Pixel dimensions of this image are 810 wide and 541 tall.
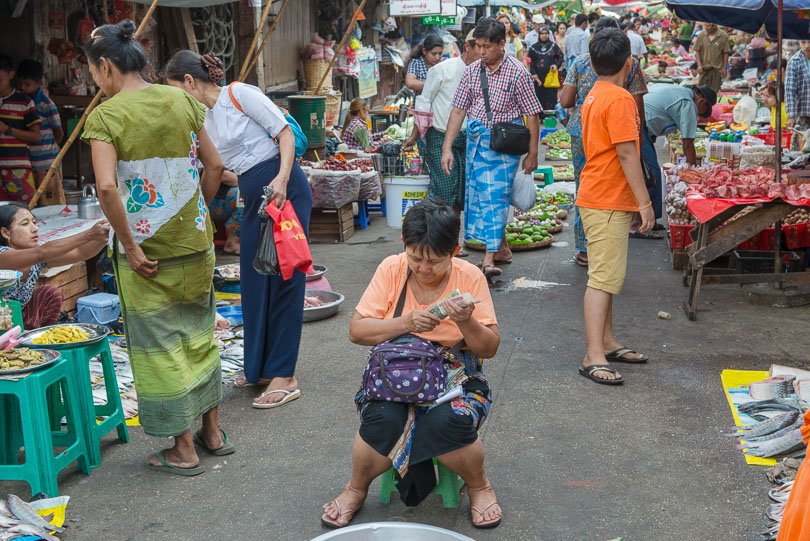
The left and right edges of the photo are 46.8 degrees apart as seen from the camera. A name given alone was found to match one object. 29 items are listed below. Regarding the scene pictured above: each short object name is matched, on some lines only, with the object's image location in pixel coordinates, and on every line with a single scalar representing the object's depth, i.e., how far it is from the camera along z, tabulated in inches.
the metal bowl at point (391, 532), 131.9
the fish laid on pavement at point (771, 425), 173.9
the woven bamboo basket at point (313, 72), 575.2
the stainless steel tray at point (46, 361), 150.0
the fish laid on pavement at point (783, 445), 166.4
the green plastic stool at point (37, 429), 150.0
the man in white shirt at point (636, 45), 631.2
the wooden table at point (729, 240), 250.5
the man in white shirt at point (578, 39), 676.1
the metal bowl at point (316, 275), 281.3
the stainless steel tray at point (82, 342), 166.1
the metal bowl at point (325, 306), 259.4
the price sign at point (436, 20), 690.8
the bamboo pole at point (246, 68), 285.6
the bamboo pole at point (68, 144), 227.7
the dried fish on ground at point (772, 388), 191.5
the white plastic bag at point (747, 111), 501.0
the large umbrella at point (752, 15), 278.5
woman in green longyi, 153.5
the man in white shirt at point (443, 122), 318.3
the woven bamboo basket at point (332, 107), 516.7
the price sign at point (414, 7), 531.2
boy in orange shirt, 206.2
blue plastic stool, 387.2
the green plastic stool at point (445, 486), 148.8
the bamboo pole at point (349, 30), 381.4
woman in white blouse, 190.9
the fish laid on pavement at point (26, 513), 141.9
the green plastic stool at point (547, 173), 483.5
